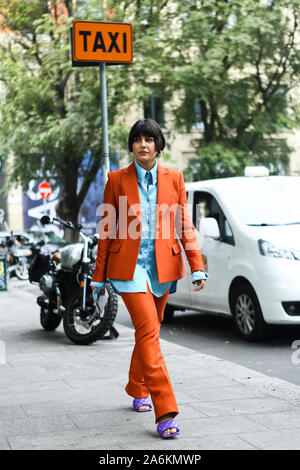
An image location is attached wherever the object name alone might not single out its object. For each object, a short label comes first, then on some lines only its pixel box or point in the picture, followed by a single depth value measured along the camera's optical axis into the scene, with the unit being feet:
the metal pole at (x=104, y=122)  28.81
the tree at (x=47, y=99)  67.00
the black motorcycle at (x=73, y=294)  26.94
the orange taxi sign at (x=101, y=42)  27.17
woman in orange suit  15.66
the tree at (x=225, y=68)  68.03
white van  26.73
